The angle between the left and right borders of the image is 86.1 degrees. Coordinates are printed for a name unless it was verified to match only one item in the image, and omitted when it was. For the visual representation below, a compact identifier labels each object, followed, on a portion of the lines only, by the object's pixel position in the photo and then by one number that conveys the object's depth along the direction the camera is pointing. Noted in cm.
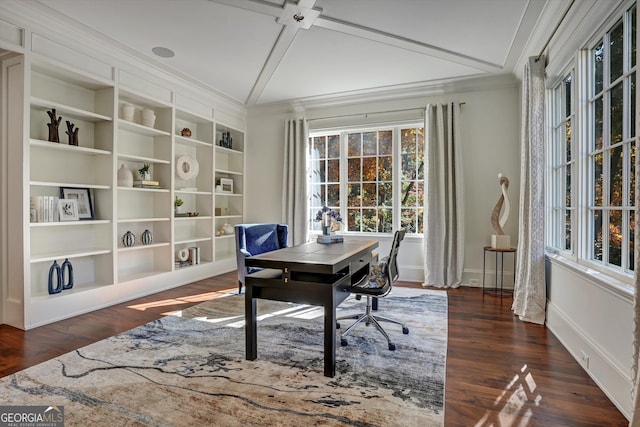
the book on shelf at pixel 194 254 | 512
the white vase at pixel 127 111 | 408
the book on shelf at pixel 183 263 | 491
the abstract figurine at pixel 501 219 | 416
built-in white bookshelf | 317
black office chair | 274
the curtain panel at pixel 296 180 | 557
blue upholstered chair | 413
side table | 411
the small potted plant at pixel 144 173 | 447
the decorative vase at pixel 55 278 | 341
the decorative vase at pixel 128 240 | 424
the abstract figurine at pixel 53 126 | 340
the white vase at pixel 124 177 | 409
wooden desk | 223
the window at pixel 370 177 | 516
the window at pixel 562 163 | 302
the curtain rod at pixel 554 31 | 267
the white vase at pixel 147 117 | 438
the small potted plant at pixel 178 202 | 499
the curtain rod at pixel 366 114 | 500
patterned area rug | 179
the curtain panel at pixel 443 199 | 466
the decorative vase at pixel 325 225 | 366
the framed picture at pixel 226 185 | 586
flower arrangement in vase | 357
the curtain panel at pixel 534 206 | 326
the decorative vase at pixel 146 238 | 448
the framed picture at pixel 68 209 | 351
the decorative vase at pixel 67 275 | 357
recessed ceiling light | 382
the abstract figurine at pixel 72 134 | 359
